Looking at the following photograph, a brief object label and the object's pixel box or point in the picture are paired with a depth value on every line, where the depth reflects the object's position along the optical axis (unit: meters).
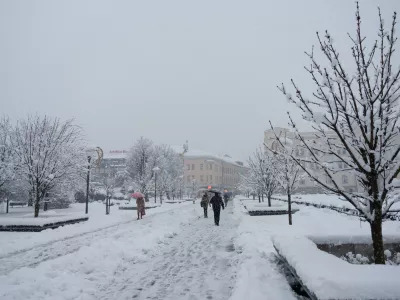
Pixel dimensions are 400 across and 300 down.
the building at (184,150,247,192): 98.00
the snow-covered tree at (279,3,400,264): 4.17
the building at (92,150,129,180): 85.29
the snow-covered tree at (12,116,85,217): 17.19
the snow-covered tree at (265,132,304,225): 15.27
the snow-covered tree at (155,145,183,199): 49.02
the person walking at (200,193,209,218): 21.47
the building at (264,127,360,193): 70.16
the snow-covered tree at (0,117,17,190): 22.86
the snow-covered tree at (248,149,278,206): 22.14
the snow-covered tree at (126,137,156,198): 45.50
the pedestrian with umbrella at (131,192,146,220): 20.08
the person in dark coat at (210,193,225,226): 15.94
